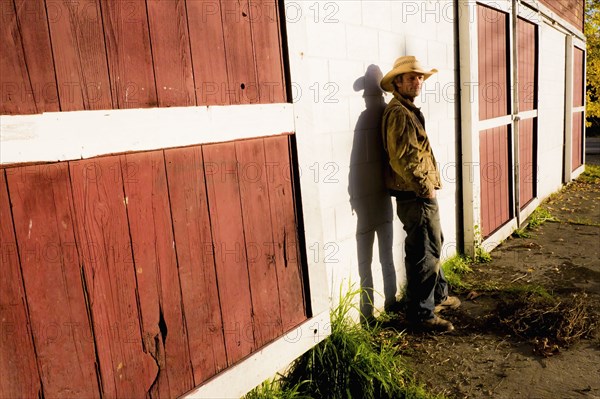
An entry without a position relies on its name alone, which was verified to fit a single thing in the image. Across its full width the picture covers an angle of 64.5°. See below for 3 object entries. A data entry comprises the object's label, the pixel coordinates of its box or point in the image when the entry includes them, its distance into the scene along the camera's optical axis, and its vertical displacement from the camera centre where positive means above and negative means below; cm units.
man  339 -44
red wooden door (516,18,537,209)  659 +11
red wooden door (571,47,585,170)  1020 +4
